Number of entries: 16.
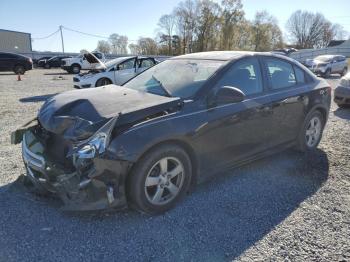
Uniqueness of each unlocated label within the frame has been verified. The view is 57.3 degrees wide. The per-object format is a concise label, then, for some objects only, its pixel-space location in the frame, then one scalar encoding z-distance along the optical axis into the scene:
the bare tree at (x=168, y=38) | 64.56
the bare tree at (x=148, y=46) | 66.38
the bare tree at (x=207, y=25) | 58.81
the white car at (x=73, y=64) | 25.61
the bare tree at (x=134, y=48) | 70.50
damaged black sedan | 2.87
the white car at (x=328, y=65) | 20.41
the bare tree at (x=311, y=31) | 83.69
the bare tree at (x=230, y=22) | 58.81
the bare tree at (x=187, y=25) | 61.12
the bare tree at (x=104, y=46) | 76.21
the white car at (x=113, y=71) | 12.27
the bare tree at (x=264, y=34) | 66.06
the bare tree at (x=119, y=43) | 75.81
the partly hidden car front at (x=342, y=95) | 8.61
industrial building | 52.76
